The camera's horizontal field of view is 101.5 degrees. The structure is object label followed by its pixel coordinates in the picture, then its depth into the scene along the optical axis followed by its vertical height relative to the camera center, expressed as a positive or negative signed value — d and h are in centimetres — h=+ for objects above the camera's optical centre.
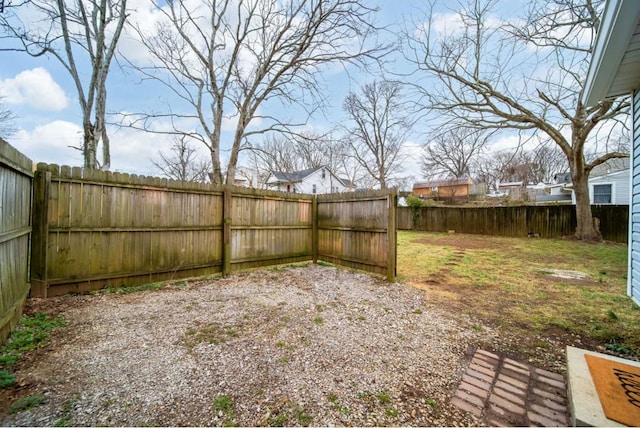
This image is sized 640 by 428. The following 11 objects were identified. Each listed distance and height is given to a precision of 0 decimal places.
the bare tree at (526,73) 755 +497
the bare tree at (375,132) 1939 +692
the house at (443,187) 2566 +393
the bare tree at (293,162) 2091 +528
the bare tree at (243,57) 781 +522
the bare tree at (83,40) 572 +416
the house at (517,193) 1929 +211
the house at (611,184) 1214 +178
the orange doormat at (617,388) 146 -109
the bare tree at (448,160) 2422 +579
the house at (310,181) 2417 +381
